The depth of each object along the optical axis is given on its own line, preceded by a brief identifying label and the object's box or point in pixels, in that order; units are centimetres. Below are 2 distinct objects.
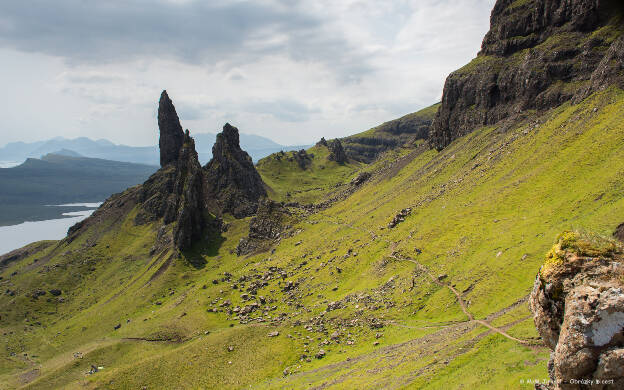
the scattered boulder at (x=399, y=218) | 11444
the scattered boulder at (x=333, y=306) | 8300
